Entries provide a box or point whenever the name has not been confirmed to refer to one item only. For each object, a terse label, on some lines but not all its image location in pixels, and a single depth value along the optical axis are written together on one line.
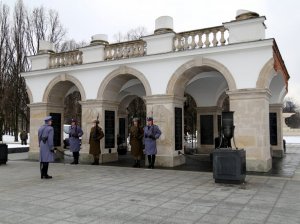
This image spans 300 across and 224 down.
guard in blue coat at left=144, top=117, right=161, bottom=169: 11.27
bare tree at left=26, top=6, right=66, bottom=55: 27.91
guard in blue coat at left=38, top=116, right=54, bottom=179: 9.12
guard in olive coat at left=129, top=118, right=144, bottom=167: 11.89
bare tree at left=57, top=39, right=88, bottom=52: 31.51
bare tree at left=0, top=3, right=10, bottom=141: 25.86
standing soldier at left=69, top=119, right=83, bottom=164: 12.74
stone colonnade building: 10.31
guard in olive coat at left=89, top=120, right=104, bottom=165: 12.55
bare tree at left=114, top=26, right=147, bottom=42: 34.50
